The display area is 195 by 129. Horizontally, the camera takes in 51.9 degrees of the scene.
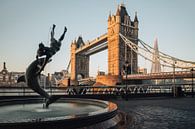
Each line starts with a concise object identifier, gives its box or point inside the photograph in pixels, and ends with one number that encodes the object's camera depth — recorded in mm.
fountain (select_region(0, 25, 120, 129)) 3932
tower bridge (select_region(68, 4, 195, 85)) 52844
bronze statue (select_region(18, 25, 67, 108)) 6355
